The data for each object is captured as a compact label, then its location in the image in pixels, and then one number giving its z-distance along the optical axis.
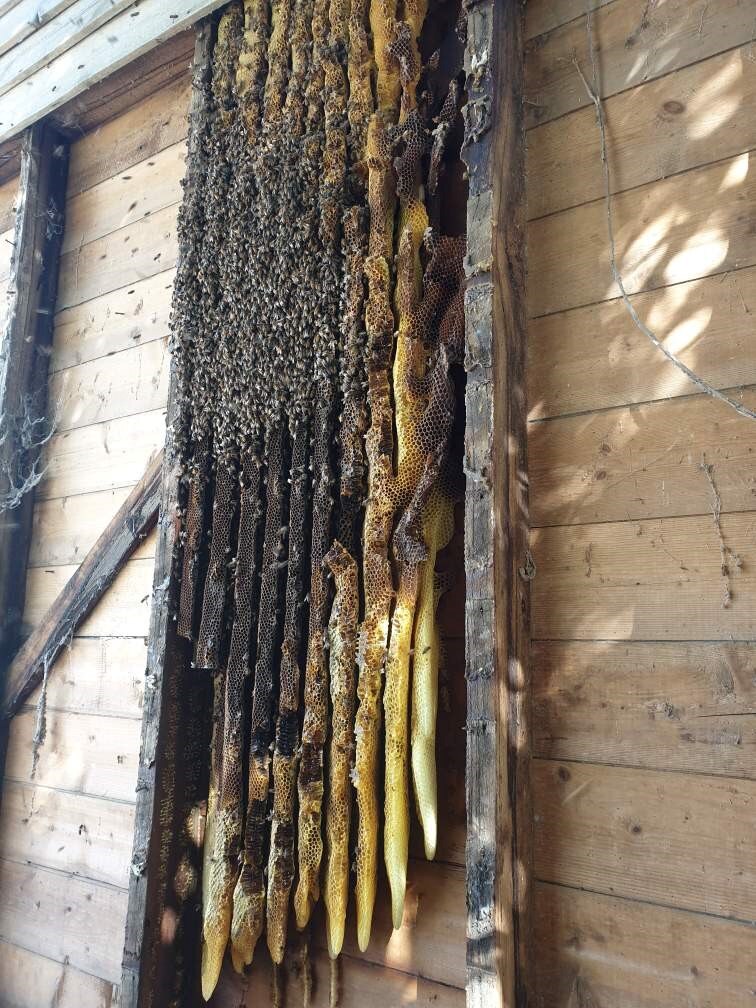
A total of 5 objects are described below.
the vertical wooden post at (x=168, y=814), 1.34
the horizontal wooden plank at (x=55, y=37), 2.08
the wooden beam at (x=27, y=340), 2.17
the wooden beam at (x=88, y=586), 1.88
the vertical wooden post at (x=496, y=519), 1.06
